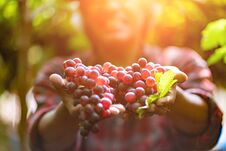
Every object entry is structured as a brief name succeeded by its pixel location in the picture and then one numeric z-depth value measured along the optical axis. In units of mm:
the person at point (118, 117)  1405
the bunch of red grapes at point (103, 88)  997
